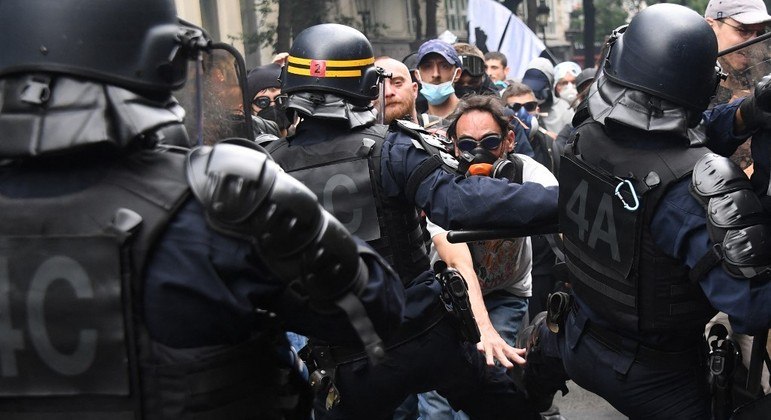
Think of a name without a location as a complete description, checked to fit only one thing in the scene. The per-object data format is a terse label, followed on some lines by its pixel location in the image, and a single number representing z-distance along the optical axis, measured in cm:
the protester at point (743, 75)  376
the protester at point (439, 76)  667
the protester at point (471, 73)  729
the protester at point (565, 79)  1139
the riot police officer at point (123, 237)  227
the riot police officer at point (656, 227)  320
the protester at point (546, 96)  1024
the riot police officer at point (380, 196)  379
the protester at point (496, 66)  1011
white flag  1241
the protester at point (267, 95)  582
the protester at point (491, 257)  454
